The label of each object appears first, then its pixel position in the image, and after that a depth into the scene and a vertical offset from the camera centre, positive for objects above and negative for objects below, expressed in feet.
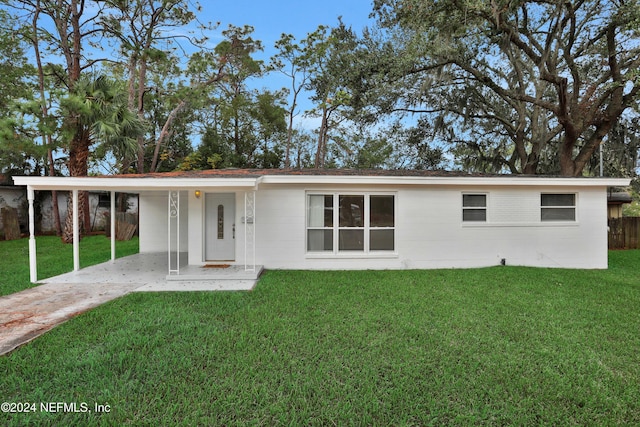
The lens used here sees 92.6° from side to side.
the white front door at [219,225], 25.84 -1.18
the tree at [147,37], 48.62 +29.70
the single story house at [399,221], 25.49 -0.87
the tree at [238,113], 59.03 +21.05
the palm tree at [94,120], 35.33 +11.05
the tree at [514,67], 29.09 +17.08
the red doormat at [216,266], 25.00 -4.49
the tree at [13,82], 38.17 +20.62
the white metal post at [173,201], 22.03 +0.77
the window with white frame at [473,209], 27.04 +0.13
